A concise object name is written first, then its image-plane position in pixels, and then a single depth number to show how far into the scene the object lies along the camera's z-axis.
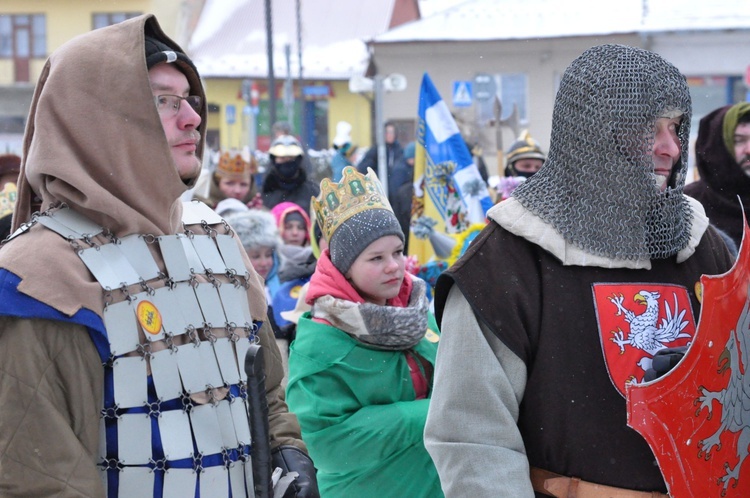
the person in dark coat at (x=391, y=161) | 11.52
